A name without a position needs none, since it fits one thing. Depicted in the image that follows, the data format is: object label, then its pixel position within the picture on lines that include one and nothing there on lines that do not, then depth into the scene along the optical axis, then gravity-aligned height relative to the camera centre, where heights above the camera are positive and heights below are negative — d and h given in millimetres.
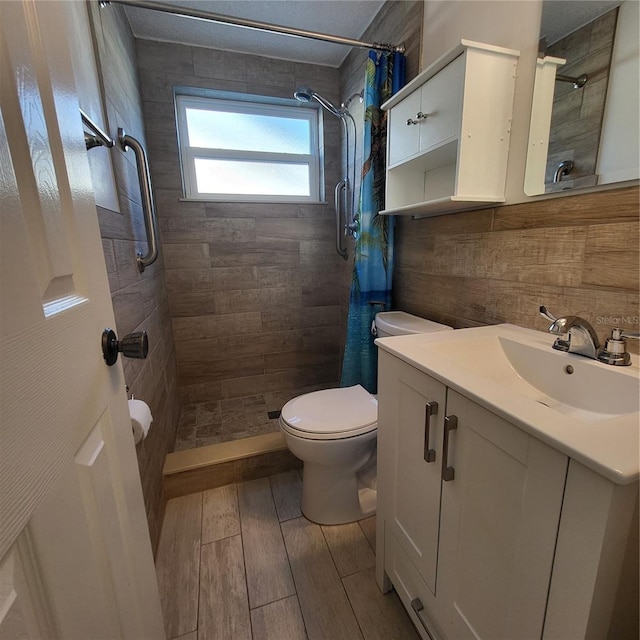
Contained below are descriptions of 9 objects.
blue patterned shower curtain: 1578 +45
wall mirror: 795 +387
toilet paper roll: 974 -500
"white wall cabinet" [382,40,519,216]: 1049 +441
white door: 338 -150
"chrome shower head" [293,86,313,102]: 1836 +874
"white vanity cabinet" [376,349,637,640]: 490 -535
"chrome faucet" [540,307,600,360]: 806 -229
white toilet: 1327 -777
